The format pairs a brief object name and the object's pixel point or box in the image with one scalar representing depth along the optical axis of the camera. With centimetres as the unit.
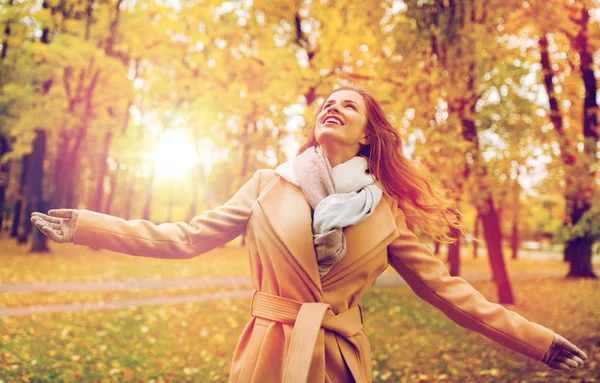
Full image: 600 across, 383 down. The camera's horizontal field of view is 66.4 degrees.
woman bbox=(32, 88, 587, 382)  195
